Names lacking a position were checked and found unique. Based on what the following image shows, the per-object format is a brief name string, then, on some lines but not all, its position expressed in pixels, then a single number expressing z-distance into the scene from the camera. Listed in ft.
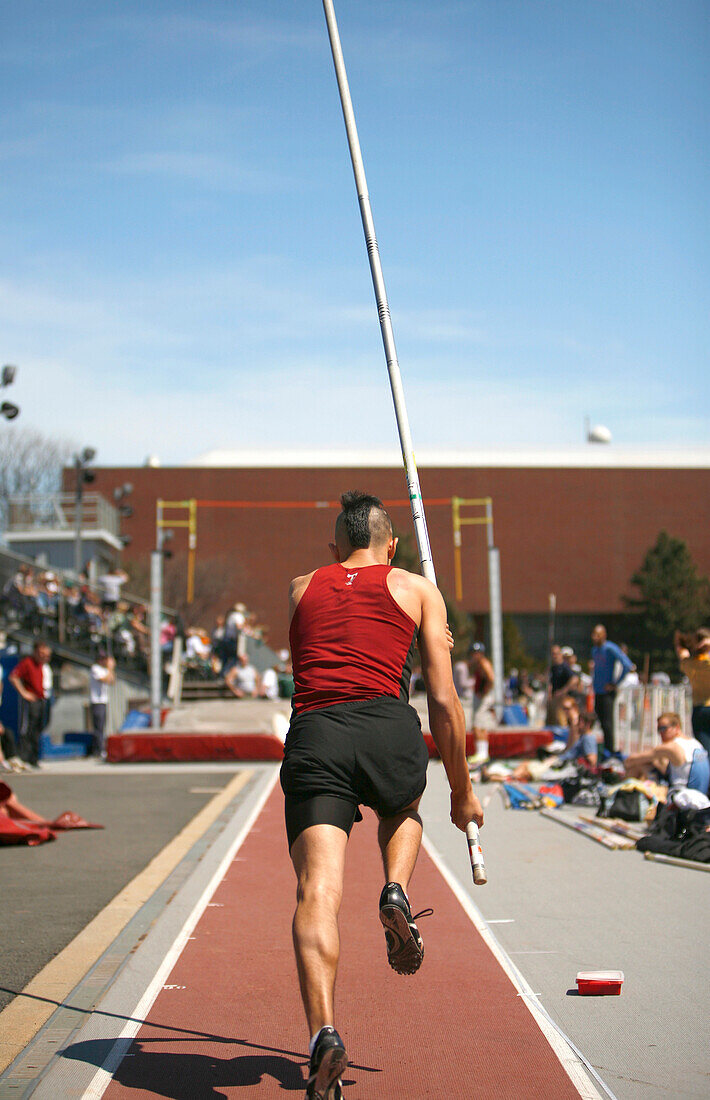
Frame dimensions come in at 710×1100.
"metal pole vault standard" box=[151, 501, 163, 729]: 68.08
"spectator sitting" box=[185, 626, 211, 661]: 101.86
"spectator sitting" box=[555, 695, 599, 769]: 47.44
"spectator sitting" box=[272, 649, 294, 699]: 90.76
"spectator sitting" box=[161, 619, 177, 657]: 94.89
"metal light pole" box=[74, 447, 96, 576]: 99.09
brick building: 217.97
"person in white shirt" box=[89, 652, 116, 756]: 63.98
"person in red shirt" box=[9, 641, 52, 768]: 55.01
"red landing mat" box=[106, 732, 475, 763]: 61.57
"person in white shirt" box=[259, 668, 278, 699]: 97.52
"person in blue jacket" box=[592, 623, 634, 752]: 50.75
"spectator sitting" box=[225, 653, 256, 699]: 95.81
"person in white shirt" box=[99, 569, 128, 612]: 99.96
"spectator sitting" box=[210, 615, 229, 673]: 97.45
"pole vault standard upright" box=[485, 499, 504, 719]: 69.56
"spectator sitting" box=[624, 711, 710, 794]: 31.37
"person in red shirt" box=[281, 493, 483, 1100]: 11.77
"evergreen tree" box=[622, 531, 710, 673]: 218.59
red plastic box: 15.72
